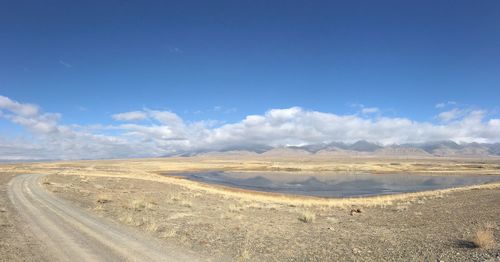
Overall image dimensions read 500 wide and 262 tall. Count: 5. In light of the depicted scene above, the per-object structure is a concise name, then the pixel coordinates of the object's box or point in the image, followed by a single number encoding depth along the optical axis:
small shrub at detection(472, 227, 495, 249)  13.55
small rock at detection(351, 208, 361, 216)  26.61
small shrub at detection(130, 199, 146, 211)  26.66
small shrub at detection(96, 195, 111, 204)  30.48
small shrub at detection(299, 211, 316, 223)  22.44
